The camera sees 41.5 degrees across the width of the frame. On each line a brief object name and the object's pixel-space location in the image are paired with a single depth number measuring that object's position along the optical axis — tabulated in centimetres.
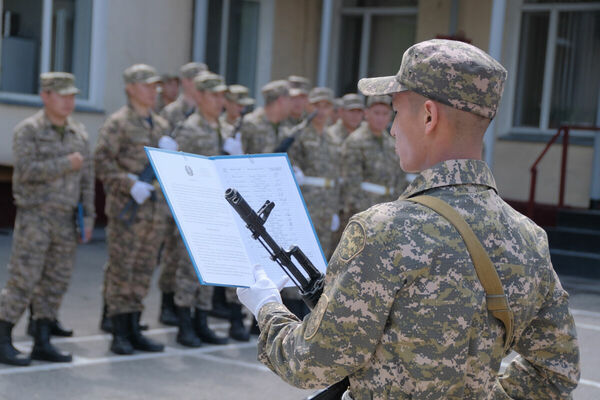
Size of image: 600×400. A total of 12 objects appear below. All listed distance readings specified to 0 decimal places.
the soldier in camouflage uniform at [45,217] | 523
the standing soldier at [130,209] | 578
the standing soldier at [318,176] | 711
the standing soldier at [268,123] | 688
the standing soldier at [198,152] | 616
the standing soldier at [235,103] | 821
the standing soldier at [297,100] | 748
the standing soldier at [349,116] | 943
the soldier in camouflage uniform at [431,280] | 170
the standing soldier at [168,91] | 964
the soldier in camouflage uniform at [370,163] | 785
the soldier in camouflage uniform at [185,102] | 799
